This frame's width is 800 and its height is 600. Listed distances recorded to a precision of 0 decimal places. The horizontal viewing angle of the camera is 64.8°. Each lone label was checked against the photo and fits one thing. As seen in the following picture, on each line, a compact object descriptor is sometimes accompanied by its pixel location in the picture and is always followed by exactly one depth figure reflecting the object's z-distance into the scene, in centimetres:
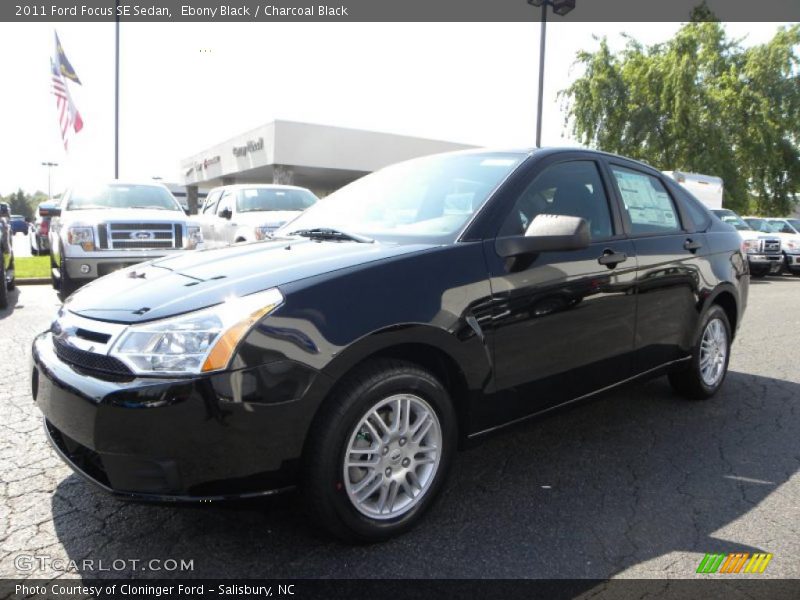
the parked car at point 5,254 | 789
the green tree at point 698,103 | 2703
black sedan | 214
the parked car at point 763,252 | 1722
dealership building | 3144
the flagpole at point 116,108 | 1728
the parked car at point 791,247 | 1794
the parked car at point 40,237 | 1872
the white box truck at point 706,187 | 2061
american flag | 1675
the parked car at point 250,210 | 959
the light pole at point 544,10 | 1315
